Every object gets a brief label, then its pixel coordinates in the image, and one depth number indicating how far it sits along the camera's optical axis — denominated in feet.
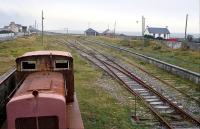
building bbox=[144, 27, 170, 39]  200.94
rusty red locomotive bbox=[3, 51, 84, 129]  17.20
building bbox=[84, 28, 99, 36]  279.08
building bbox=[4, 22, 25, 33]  294.66
